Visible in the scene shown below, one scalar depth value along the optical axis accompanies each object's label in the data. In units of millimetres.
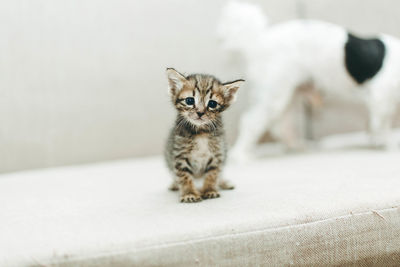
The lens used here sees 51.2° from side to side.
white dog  1808
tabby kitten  1048
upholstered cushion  798
